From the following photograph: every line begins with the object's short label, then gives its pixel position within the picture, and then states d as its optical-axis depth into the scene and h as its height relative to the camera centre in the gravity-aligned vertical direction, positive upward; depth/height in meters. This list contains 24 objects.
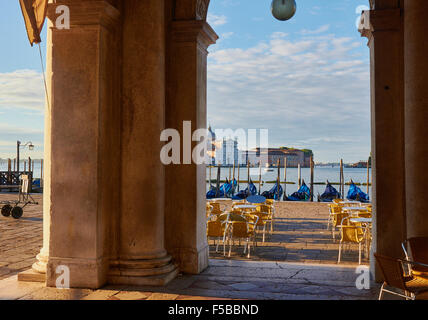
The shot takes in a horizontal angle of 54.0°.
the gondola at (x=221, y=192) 23.91 -1.27
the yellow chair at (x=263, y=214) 8.64 -0.97
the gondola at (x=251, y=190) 25.54 -1.20
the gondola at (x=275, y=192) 22.50 -1.27
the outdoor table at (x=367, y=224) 6.96 -0.94
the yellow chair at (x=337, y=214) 8.61 -0.93
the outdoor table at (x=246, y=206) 9.73 -0.84
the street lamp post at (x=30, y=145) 29.33 +1.77
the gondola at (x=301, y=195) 25.89 -1.54
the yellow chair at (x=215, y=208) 9.38 -0.88
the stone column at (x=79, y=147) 4.63 +0.26
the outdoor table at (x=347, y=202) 11.05 -0.84
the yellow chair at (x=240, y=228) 7.22 -0.99
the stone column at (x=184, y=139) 5.46 +0.41
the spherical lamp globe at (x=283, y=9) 5.55 +2.15
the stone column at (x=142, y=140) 4.91 +0.36
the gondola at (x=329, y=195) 24.36 -1.43
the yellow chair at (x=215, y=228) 7.26 -1.00
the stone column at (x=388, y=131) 5.02 +0.48
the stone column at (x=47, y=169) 4.96 +0.01
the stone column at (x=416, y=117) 4.65 +0.59
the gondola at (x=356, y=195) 22.86 -1.34
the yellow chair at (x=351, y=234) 6.62 -1.00
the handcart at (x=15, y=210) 11.66 -1.11
